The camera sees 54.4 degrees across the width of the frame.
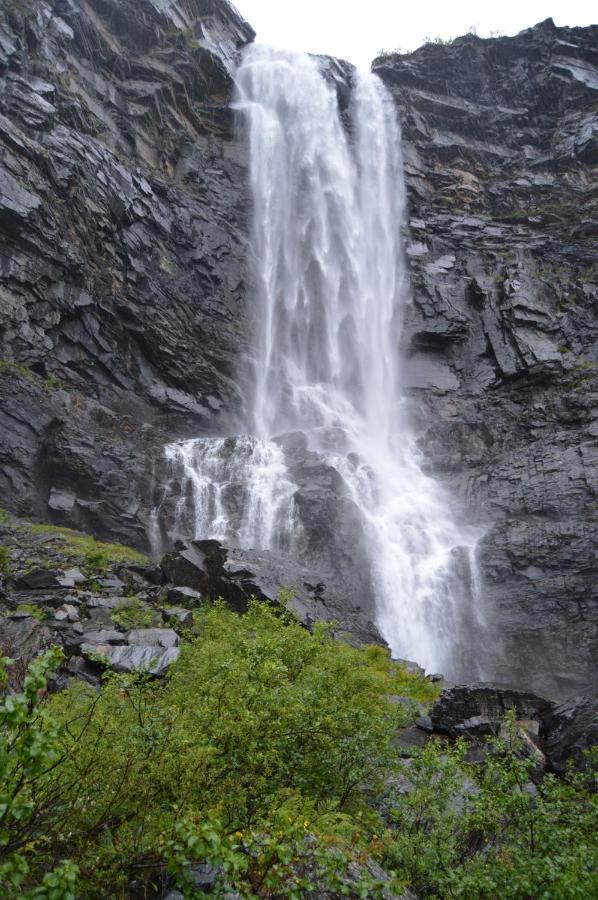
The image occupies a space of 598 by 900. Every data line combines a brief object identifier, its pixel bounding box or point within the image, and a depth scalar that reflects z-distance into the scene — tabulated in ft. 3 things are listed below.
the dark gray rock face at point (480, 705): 35.32
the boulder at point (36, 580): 45.29
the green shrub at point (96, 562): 53.01
